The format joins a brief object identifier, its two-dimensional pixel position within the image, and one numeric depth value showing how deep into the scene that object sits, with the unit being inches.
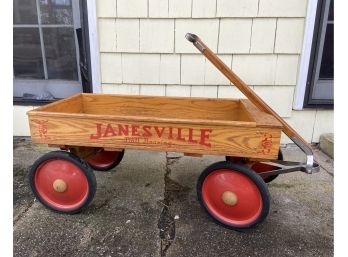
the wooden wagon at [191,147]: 68.4
